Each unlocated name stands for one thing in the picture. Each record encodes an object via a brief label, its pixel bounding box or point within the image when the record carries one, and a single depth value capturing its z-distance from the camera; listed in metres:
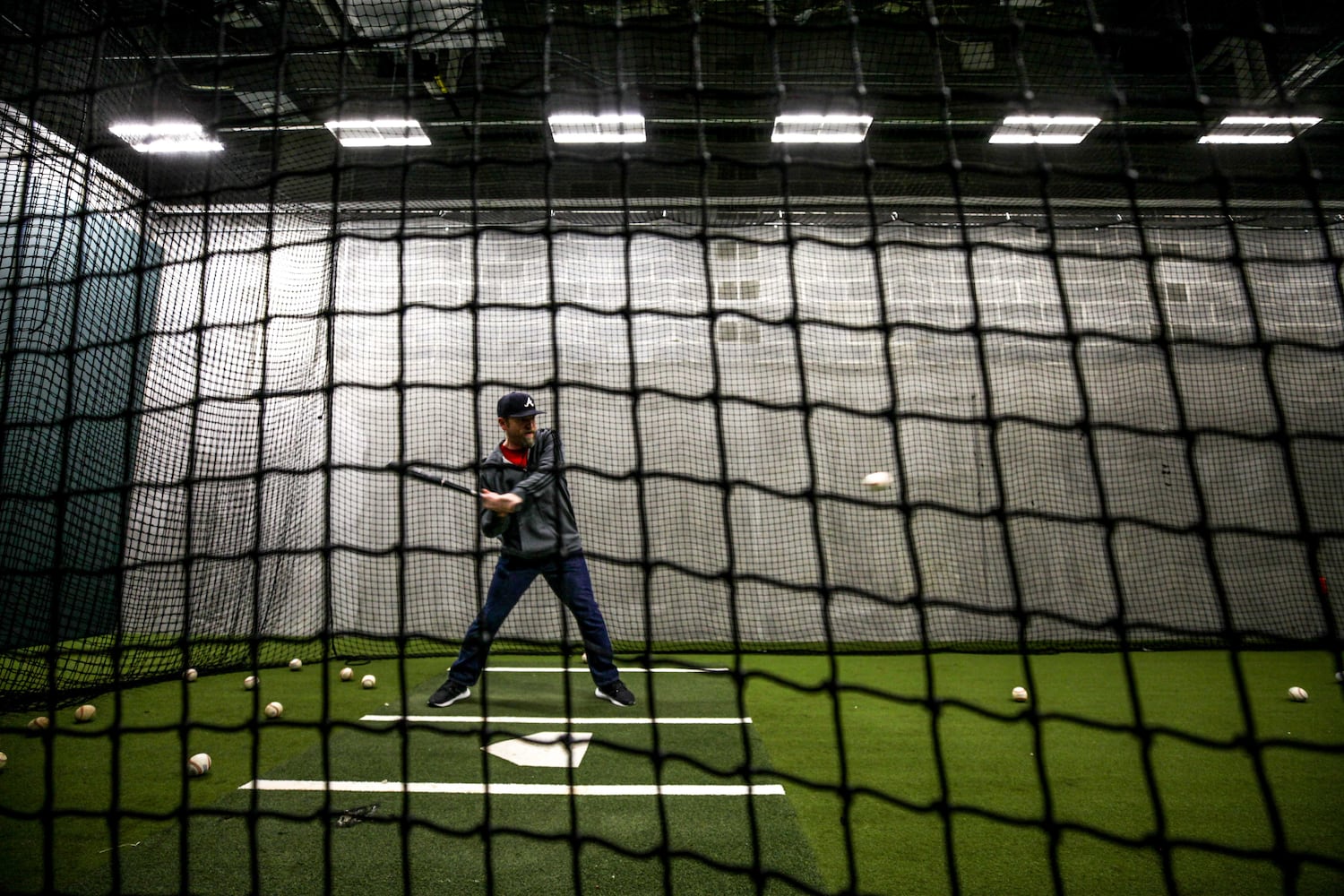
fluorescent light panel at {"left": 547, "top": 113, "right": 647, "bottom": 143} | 5.29
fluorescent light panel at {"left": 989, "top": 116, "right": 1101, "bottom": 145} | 4.73
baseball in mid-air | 3.26
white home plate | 2.50
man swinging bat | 3.10
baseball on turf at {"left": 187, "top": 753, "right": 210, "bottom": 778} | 2.41
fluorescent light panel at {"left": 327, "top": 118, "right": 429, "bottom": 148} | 4.78
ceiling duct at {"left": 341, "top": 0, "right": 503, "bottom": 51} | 3.86
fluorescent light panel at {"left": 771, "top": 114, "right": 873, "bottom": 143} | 5.39
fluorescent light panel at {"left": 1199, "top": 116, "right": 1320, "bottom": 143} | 4.86
